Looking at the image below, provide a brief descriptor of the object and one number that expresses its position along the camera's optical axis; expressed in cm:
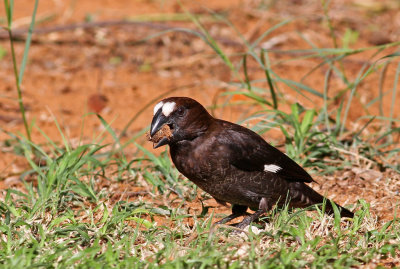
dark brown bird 789
